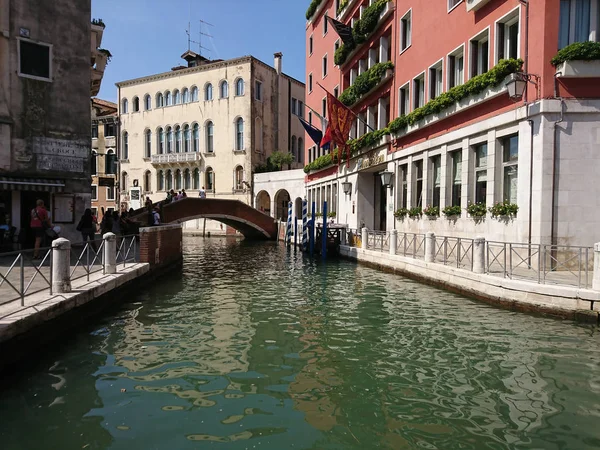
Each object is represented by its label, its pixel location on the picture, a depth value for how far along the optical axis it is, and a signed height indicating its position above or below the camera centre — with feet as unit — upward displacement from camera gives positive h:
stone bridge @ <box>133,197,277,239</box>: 88.17 -0.49
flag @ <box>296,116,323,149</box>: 79.25 +13.06
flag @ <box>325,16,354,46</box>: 75.88 +28.90
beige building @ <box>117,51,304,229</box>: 132.77 +25.20
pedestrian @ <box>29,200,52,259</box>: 40.14 -0.85
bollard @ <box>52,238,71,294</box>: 26.04 -3.01
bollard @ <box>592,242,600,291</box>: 26.96 -3.08
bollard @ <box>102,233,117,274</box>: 34.99 -3.11
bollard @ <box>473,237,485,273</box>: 34.76 -3.04
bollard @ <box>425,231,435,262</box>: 43.60 -3.20
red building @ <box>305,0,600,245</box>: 36.86 +9.37
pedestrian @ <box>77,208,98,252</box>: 49.83 -1.44
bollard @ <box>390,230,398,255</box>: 52.72 -3.03
